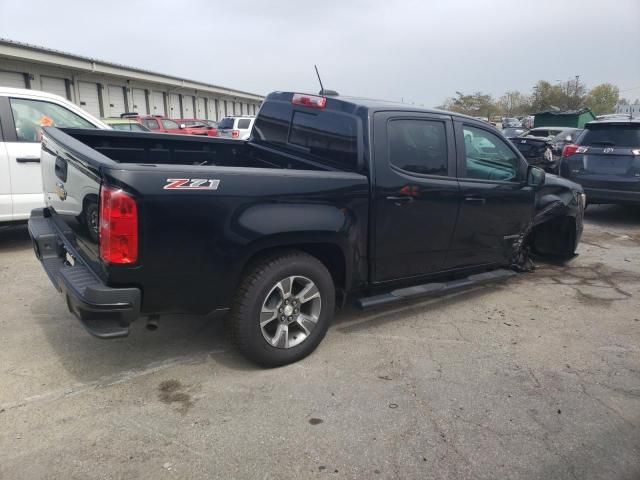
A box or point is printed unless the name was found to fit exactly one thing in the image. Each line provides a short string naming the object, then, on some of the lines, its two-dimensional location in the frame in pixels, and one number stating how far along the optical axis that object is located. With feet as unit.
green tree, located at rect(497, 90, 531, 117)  253.12
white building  73.92
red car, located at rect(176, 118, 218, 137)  70.22
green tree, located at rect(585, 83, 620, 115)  224.74
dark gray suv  27.27
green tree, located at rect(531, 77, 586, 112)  200.76
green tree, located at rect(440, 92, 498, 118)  234.58
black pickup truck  9.36
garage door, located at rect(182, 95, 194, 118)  138.80
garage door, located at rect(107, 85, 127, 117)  100.22
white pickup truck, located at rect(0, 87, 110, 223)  19.03
